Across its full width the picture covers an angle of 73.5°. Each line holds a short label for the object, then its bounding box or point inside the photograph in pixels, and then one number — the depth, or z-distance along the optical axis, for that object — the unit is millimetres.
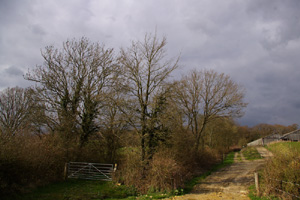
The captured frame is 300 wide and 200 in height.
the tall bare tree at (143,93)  15562
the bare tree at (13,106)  24534
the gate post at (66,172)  16284
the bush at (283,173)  9273
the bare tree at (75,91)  20041
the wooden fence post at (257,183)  10738
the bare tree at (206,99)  26688
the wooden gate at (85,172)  16516
